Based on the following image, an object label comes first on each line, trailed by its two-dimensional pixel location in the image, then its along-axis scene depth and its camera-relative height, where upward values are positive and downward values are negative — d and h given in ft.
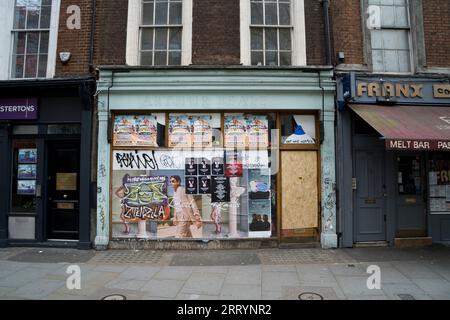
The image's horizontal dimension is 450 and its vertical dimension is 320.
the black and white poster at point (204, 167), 28.17 +1.57
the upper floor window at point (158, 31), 29.17 +13.96
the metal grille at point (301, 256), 24.08 -5.46
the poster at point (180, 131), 28.32 +4.69
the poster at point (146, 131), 28.30 +4.71
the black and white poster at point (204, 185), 28.09 +0.03
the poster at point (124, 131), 28.35 +4.73
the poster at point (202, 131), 28.30 +4.68
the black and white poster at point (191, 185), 28.14 +0.04
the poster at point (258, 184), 28.12 +0.10
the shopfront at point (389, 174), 27.68 +0.92
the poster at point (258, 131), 28.30 +4.67
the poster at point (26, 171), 29.35 +1.35
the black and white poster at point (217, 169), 28.14 +1.39
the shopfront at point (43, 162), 28.30 +2.15
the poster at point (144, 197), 28.07 -0.98
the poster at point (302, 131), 28.50 +4.70
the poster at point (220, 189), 28.02 -0.31
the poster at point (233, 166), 28.15 +1.65
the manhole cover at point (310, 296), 17.48 -5.98
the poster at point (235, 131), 28.27 +4.67
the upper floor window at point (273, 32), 29.12 +13.79
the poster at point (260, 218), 27.89 -2.79
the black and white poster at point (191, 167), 28.22 +1.54
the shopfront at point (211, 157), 27.76 +2.41
